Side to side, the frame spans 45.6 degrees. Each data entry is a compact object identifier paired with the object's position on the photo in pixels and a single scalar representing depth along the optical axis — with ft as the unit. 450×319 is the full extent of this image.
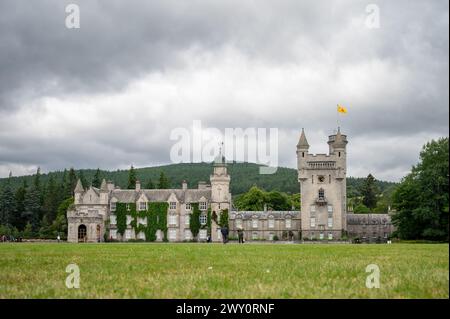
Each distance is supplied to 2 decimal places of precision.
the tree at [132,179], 330.13
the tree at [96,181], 373.81
